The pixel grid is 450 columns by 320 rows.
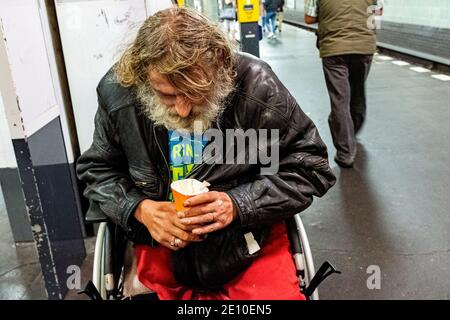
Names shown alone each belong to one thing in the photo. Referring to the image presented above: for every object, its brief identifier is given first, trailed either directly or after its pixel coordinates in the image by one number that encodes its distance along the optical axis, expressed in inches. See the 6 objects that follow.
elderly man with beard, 45.9
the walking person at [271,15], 484.7
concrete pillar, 67.5
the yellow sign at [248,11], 237.8
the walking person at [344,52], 127.7
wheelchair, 49.0
